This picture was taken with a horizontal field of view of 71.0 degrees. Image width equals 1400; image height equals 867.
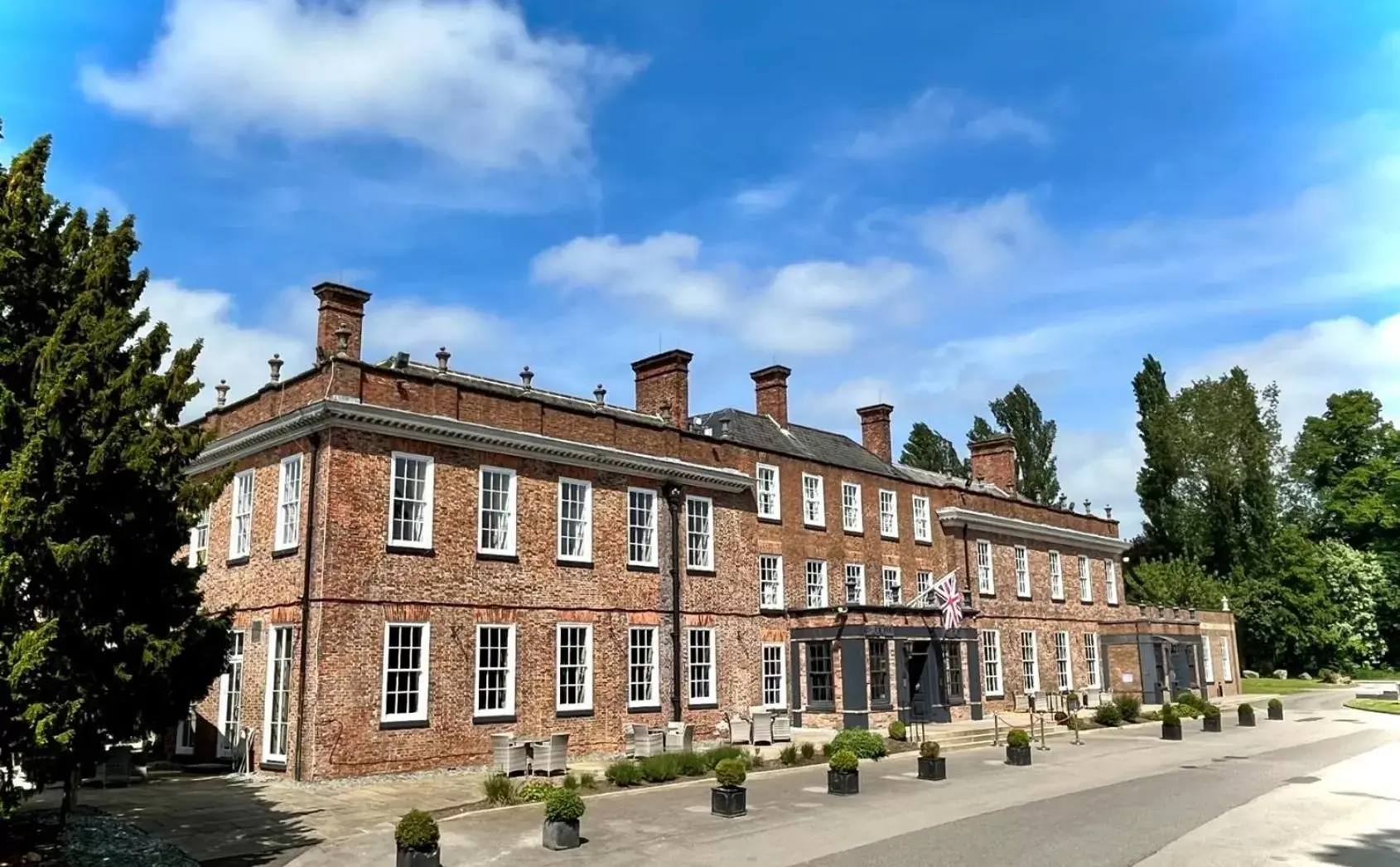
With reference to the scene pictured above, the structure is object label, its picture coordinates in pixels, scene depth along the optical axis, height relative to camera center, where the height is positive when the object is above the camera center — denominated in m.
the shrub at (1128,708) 32.97 -3.02
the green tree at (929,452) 63.25 +10.75
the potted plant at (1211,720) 30.97 -3.25
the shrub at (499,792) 16.50 -2.73
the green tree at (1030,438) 60.03 +11.03
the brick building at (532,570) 19.78 +1.36
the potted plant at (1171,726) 27.73 -3.06
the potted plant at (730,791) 15.30 -2.59
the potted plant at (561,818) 12.95 -2.49
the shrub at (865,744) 22.73 -2.81
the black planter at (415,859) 11.22 -2.59
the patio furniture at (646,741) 21.97 -2.58
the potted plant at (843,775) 17.77 -2.73
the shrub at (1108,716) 32.03 -3.18
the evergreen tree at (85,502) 10.45 +1.50
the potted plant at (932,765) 19.70 -2.86
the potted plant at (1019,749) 22.16 -2.91
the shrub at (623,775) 18.67 -2.81
